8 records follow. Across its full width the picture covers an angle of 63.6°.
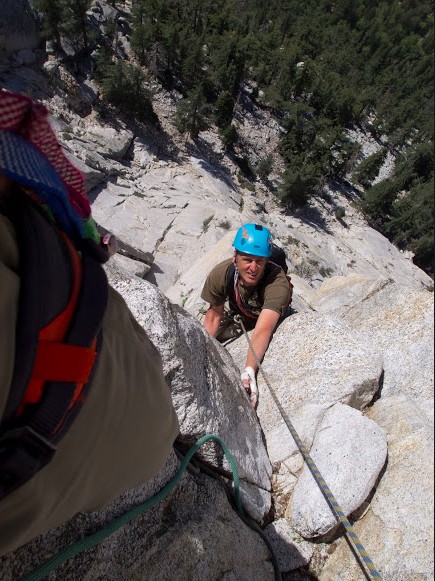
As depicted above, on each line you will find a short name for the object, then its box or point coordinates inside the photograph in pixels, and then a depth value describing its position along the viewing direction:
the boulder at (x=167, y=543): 1.76
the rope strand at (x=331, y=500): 1.97
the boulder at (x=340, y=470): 2.84
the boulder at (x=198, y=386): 2.50
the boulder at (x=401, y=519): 2.55
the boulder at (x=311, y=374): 3.47
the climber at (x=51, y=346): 0.76
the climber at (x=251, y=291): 3.96
